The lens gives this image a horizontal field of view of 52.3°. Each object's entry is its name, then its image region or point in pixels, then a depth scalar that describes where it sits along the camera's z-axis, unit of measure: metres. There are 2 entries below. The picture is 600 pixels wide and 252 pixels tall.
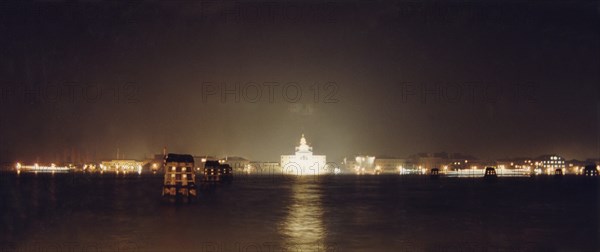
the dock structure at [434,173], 161.46
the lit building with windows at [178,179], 53.59
